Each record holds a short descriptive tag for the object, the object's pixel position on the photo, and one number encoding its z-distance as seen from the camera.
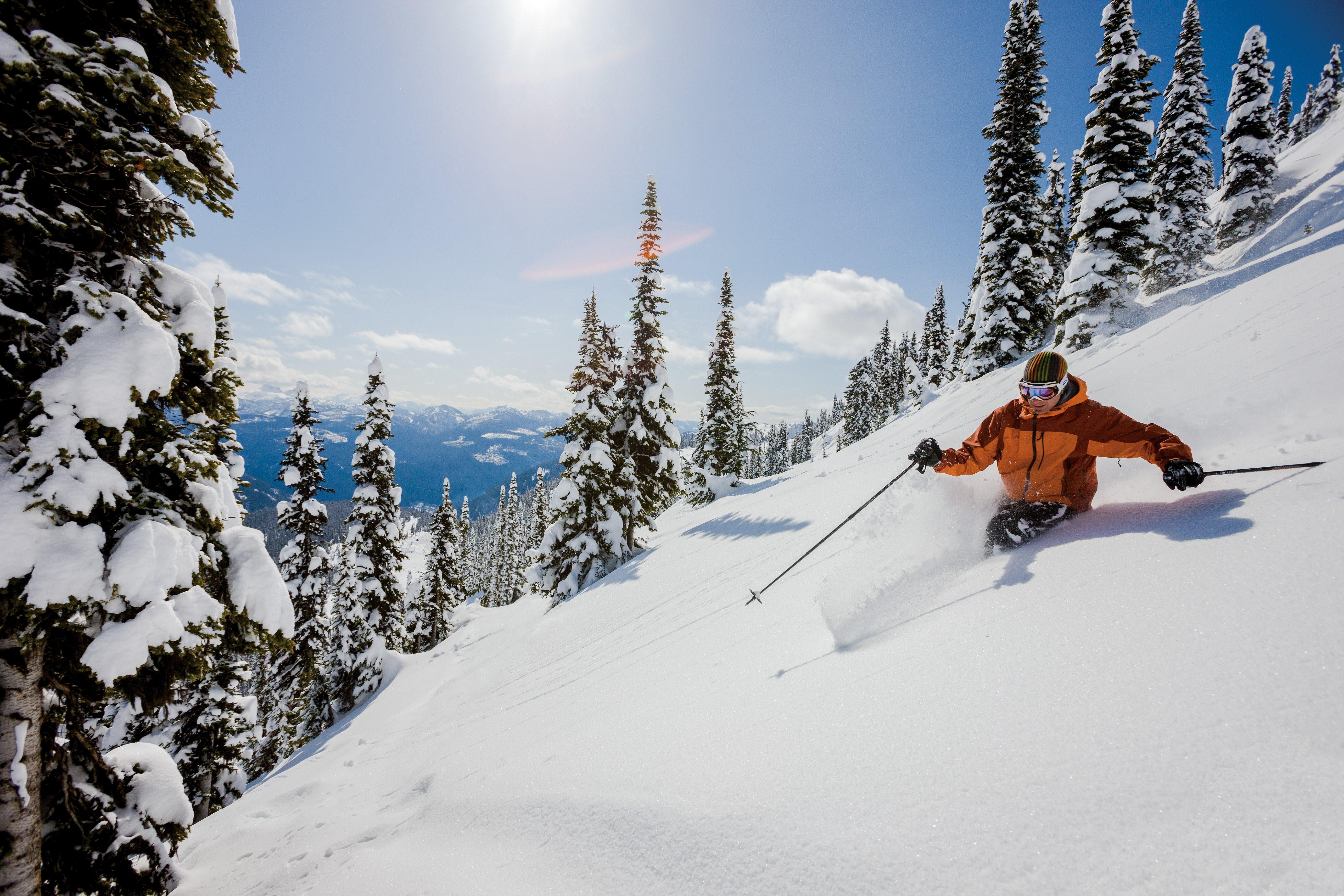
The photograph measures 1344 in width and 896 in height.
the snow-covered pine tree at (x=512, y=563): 58.50
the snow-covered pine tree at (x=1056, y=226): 29.73
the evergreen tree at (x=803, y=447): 88.19
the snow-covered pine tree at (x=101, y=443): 3.44
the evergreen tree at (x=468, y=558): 54.38
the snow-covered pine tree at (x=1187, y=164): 25.84
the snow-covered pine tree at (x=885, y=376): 59.78
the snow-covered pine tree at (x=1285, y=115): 49.25
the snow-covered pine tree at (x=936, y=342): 47.94
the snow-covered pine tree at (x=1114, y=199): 16.56
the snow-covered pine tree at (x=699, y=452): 30.20
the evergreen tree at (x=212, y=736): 13.70
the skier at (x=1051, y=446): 4.25
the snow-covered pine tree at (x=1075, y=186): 32.66
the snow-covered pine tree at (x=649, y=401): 20.58
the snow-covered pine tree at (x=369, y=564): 19.31
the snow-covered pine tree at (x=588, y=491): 18.16
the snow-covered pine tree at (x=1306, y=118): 53.38
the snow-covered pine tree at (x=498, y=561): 60.66
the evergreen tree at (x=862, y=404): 53.56
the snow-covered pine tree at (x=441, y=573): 34.97
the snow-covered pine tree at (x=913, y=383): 53.53
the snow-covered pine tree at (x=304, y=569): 18.36
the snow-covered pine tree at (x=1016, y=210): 22.08
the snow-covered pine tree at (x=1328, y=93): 52.25
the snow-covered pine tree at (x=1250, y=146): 25.23
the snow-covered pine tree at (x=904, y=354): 61.14
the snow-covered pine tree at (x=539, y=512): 47.62
